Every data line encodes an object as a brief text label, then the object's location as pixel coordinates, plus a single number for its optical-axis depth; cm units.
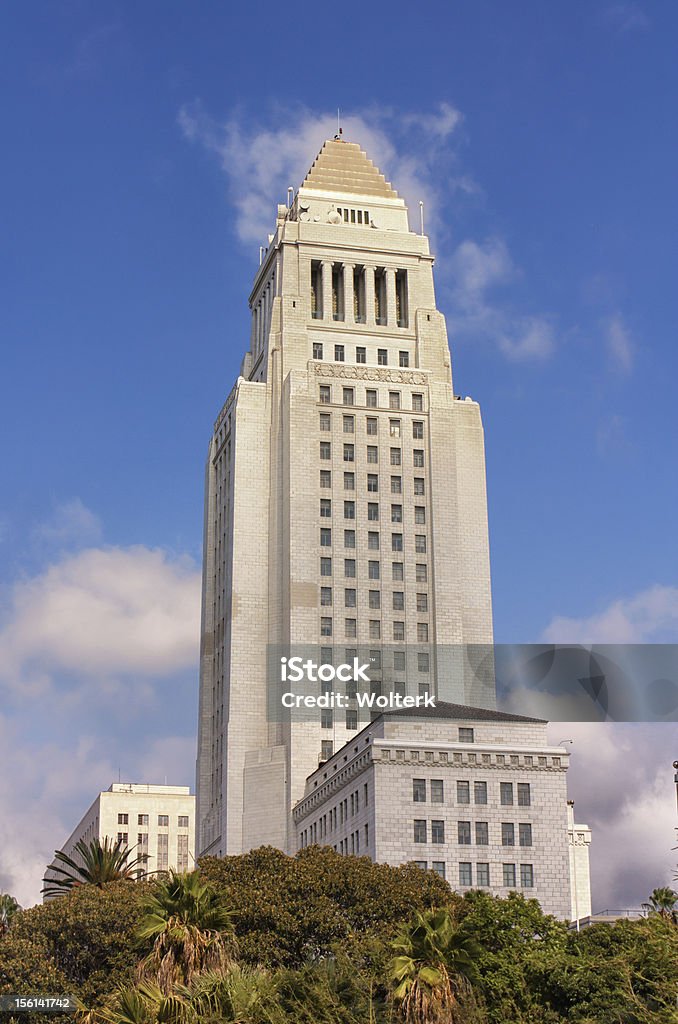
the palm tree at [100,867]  7456
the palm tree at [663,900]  7388
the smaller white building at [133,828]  19688
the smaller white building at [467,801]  9338
